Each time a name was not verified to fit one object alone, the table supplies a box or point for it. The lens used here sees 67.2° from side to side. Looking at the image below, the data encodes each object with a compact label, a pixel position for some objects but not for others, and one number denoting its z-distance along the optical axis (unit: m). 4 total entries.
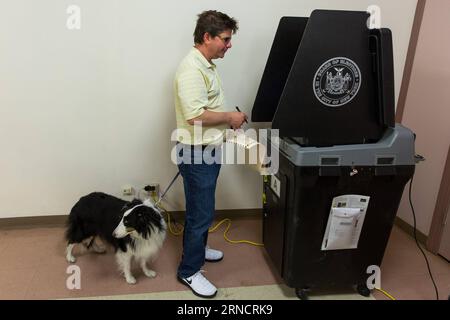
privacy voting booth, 1.45
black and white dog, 1.78
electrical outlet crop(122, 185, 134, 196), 2.38
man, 1.51
